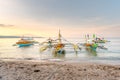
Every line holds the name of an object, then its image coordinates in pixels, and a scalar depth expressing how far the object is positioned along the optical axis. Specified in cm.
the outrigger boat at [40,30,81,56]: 1299
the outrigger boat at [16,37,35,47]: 2446
